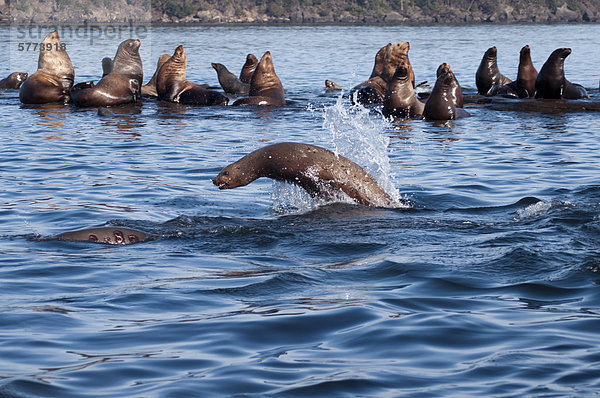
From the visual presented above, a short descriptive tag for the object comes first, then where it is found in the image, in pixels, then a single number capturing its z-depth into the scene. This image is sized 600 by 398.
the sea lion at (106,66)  22.59
